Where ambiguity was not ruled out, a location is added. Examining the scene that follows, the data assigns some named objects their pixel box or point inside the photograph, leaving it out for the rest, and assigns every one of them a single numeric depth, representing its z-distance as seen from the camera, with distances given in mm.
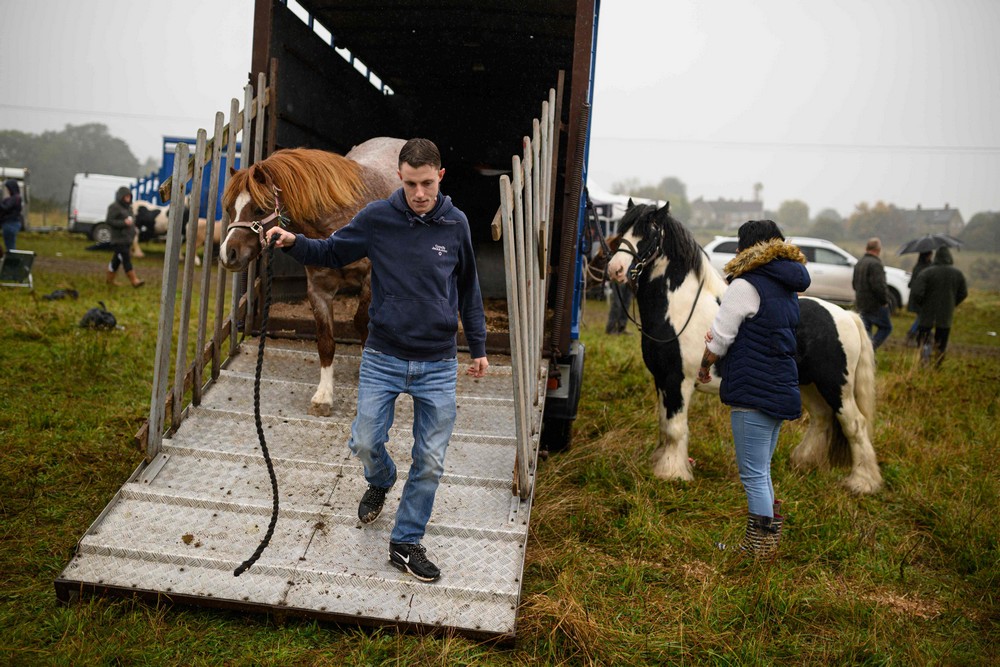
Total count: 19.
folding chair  10867
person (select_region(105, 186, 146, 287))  11844
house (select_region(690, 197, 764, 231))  63075
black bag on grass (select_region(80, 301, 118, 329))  8104
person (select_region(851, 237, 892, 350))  9272
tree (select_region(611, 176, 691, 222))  58888
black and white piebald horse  5066
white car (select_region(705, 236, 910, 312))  16781
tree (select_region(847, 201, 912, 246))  35219
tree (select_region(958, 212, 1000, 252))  27859
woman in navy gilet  3674
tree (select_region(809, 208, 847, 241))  39812
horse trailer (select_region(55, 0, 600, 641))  3061
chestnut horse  4043
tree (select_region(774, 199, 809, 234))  60094
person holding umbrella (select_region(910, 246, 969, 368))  9562
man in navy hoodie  3031
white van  22594
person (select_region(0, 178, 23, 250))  11883
